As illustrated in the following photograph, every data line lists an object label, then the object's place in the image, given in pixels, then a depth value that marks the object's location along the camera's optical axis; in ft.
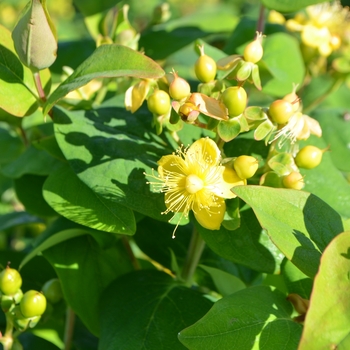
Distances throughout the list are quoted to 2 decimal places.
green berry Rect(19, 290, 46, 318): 0.89
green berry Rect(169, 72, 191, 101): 0.84
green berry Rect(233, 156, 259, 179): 0.82
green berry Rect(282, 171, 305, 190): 0.84
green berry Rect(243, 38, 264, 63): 0.87
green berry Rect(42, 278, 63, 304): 1.00
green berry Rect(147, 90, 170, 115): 0.86
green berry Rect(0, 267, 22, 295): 0.90
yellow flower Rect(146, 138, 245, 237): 0.84
